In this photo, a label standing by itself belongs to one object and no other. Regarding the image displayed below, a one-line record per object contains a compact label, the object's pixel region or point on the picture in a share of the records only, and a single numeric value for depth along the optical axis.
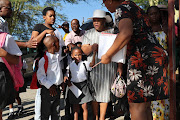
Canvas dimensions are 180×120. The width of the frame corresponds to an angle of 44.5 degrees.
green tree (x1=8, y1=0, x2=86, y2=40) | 17.70
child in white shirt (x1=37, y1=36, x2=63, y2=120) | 3.43
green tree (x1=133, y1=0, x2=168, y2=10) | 13.58
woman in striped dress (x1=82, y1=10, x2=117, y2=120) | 3.78
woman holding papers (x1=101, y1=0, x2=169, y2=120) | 2.29
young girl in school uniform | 3.88
